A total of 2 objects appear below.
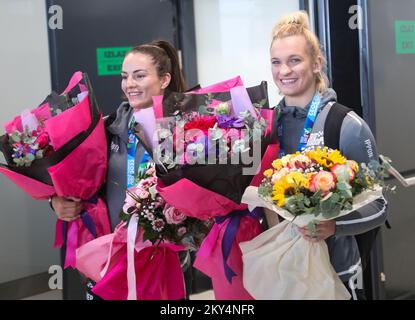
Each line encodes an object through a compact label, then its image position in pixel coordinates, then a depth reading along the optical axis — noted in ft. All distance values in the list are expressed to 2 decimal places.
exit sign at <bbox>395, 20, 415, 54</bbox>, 10.64
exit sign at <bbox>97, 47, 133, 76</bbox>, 11.83
